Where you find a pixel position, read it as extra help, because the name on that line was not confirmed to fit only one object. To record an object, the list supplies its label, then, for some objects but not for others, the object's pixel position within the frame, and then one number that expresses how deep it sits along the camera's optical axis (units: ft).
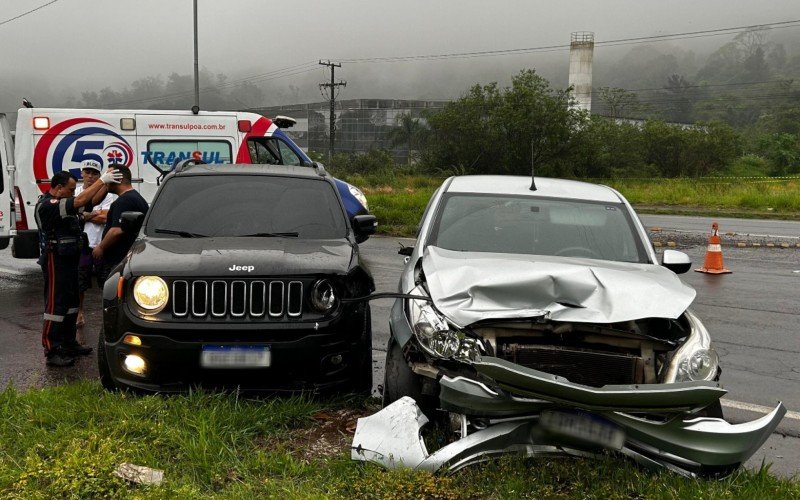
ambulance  39.91
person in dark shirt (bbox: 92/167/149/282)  24.98
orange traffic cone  42.14
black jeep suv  16.92
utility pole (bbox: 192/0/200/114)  94.49
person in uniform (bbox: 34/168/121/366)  22.66
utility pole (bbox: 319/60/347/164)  232.94
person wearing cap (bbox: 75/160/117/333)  27.32
